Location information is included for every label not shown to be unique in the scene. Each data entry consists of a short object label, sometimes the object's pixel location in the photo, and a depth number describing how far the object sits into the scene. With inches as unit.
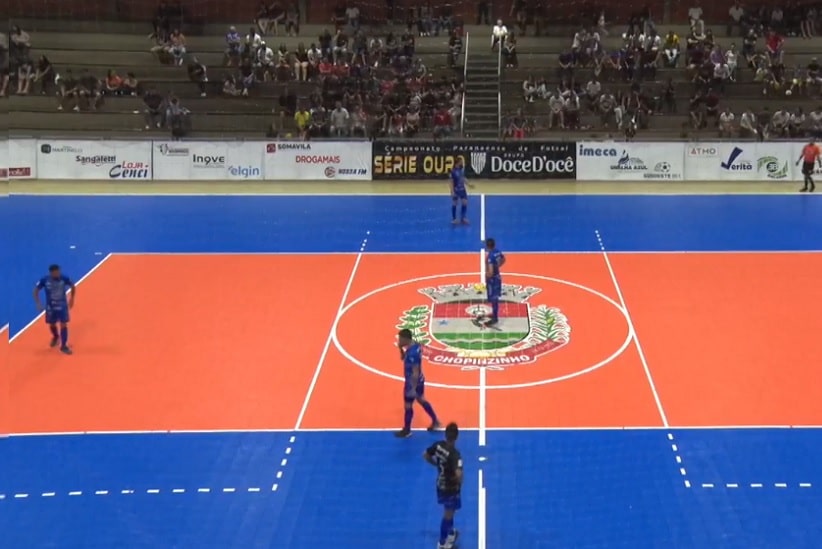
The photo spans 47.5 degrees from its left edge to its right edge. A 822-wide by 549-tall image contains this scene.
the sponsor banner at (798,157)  1336.1
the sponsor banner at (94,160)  1385.3
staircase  1518.2
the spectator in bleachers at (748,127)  1427.2
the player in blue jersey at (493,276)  689.6
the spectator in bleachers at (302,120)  1470.2
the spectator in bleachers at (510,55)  1611.7
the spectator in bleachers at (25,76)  1542.8
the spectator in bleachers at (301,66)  1578.5
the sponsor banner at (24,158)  1355.8
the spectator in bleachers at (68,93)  1536.9
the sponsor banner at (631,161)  1366.9
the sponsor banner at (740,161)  1344.7
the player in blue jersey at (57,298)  657.6
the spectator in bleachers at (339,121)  1457.9
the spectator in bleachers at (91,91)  1539.1
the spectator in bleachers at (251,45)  1620.3
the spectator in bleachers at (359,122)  1461.6
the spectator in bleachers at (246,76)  1566.2
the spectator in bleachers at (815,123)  1416.1
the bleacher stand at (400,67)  1496.1
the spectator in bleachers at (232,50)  1617.9
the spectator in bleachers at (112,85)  1560.0
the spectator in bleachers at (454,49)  1612.9
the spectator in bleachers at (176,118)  1476.4
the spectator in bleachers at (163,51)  1619.1
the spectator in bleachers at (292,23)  1696.6
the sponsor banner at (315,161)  1396.4
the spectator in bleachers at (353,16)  1684.3
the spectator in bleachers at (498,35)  1630.2
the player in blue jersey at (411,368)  514.0
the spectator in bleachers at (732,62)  1540.4
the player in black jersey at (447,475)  405.4
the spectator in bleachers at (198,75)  1579.7
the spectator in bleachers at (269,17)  1689.2
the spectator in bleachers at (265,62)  1585.9
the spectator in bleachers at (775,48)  1572.3
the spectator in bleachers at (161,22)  1658.5
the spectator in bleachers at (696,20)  1619.1
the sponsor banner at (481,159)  1385.3
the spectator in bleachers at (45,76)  1563.7
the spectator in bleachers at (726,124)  1439.5
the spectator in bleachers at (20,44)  1530.5
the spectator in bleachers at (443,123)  1460.4
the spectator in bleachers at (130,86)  1565.0
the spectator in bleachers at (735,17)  1660.9
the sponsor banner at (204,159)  1392.7
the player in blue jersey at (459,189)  1039.6
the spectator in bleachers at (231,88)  1565.0
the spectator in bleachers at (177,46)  1619.1
